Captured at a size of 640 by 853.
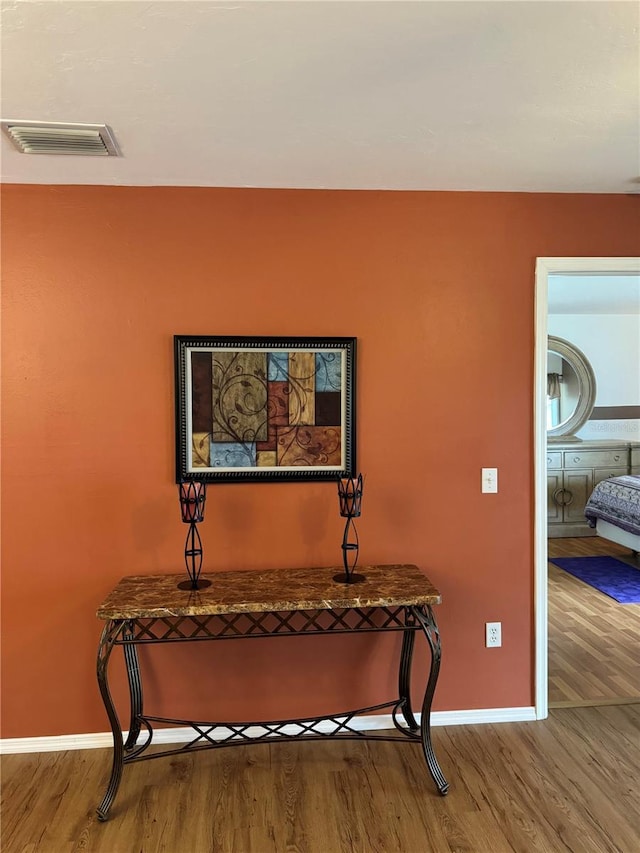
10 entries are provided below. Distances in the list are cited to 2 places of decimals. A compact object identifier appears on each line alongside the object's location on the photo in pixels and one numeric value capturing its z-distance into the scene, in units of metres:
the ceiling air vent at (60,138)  1.94
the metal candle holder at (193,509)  2.31
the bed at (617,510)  4.92
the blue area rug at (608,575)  4.37
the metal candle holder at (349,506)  2.37
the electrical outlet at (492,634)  2.66
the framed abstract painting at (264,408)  2.50
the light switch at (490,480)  2.66
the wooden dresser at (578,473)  5.90
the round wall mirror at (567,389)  6.40
